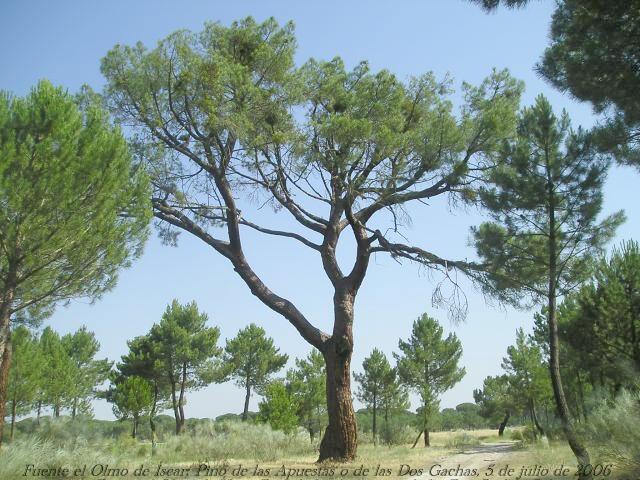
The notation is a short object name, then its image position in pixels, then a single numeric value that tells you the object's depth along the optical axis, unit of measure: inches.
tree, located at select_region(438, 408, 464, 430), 2773.1
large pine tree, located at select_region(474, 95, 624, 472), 350.9
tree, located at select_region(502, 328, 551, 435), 965.2
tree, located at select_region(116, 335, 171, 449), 1062.4
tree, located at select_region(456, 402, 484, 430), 2709.2
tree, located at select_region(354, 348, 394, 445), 1190.3
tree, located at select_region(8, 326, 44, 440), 810.8
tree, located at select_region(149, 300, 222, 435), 1074.7
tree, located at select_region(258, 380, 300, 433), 771.4
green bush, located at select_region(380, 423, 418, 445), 1024.9
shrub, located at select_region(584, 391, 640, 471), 261.1
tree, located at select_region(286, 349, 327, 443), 1149.5
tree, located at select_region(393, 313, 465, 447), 1096.2
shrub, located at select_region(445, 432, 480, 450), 938.7
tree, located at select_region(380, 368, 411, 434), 1178.6
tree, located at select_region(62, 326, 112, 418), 1200.2
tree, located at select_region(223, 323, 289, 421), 1304.1
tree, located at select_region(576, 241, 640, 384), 546.0
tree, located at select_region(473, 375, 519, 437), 1171.9
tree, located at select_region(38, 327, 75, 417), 967.6
